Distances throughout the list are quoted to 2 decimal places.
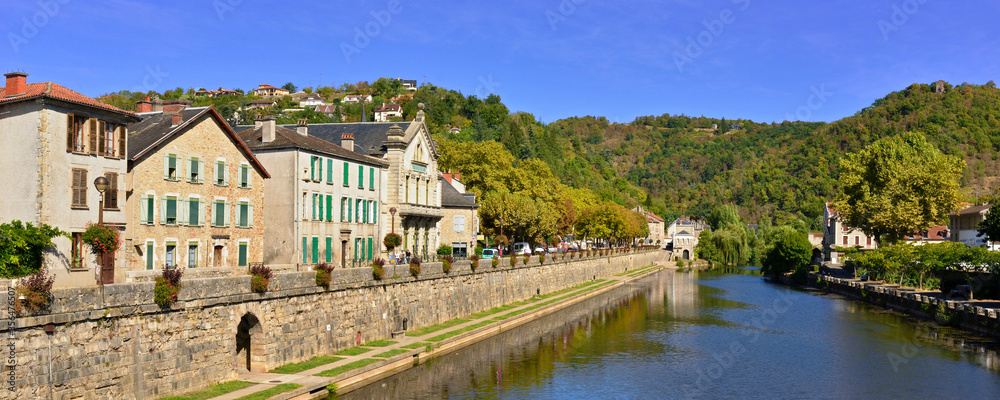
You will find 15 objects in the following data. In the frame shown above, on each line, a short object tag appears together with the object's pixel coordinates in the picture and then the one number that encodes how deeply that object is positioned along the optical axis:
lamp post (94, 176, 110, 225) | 21.86
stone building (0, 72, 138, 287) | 28.00
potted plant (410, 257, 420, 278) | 41.03
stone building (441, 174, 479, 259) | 72.81
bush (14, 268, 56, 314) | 18.39
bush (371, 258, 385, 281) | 36.75
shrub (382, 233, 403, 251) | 49.50
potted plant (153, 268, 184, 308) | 22.83
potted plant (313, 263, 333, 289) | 31.94
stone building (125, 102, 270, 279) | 34.97
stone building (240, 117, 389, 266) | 44.41
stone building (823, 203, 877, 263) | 128.29
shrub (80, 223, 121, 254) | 22.88
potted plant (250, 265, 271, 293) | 27.66
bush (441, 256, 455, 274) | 44.88
